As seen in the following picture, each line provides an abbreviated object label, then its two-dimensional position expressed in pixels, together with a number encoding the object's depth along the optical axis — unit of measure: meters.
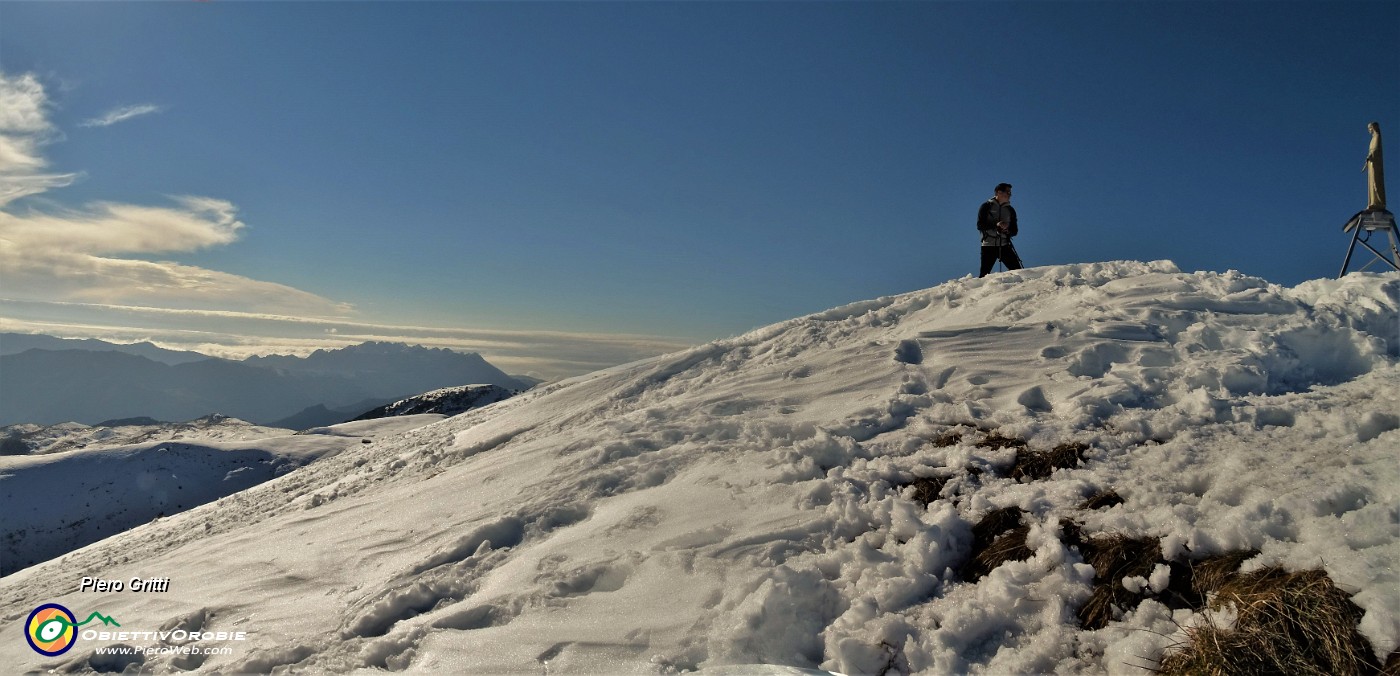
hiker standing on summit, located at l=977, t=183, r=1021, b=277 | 14.22
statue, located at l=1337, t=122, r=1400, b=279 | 9.89
